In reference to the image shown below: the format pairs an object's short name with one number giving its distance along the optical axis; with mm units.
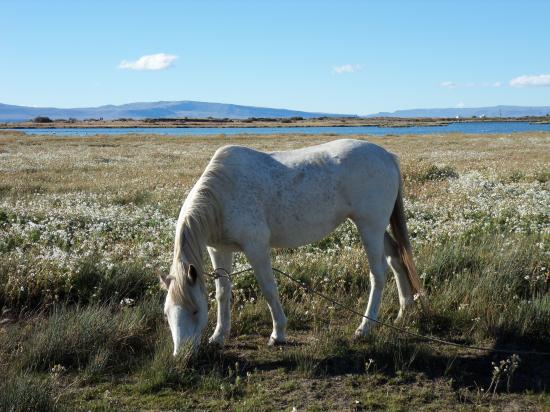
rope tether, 5418
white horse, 5127
